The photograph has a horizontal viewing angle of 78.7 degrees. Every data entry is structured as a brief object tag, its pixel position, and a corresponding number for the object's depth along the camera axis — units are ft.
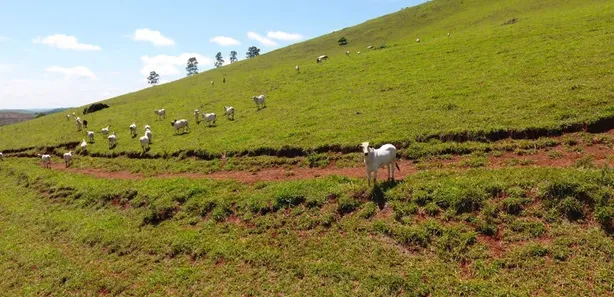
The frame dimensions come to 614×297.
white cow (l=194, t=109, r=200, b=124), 116.16
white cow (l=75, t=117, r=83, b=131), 146.82
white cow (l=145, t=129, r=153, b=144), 99.98
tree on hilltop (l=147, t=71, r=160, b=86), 597.93
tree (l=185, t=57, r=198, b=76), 612.29
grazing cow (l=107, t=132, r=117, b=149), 106.22
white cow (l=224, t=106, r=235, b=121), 109.28
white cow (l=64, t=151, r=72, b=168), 99.81
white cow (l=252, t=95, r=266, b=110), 115.38
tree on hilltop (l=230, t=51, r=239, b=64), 645.92
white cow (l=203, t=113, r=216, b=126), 106.52
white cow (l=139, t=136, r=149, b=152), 93.97
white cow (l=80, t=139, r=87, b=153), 108.46
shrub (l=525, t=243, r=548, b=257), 32.22
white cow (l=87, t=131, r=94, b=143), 117.81
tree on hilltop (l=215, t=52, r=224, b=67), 634.43
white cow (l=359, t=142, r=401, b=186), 46.57
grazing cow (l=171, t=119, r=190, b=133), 104.73
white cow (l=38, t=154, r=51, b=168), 101.86
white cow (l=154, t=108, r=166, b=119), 134.92
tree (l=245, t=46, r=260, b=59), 605.31
